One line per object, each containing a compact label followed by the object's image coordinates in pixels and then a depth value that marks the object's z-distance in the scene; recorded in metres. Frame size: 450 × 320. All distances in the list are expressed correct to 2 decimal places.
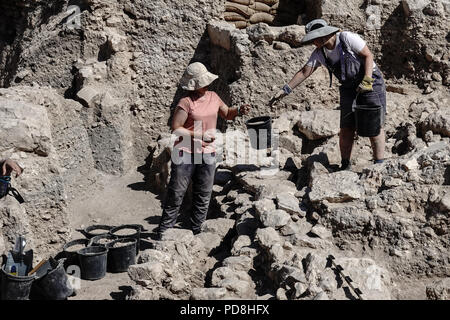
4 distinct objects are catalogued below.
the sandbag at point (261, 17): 8.80
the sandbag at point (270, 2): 8.86
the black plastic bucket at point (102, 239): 6.40
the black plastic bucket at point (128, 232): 6.51
